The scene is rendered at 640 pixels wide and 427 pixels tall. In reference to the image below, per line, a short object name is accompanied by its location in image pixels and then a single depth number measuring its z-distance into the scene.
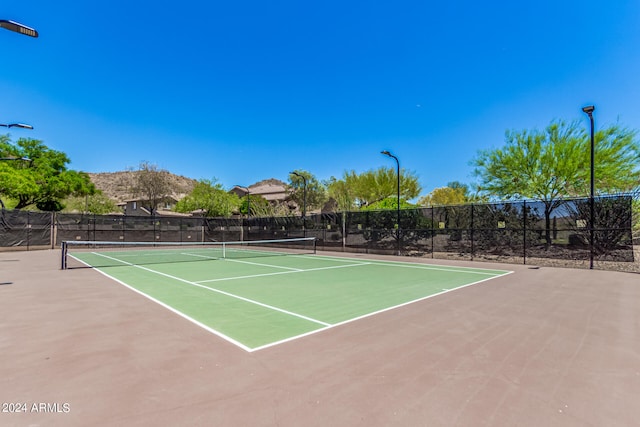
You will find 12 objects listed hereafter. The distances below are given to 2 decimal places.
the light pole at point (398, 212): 17.85
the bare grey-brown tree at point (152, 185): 48.56
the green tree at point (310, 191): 57.53
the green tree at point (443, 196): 53.91
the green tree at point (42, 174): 33.72
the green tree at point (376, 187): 38.44
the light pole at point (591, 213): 10.95
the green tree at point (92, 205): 54.32
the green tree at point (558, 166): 17.36
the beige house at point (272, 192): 64.40
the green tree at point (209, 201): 45.41
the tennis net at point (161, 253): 14.21
